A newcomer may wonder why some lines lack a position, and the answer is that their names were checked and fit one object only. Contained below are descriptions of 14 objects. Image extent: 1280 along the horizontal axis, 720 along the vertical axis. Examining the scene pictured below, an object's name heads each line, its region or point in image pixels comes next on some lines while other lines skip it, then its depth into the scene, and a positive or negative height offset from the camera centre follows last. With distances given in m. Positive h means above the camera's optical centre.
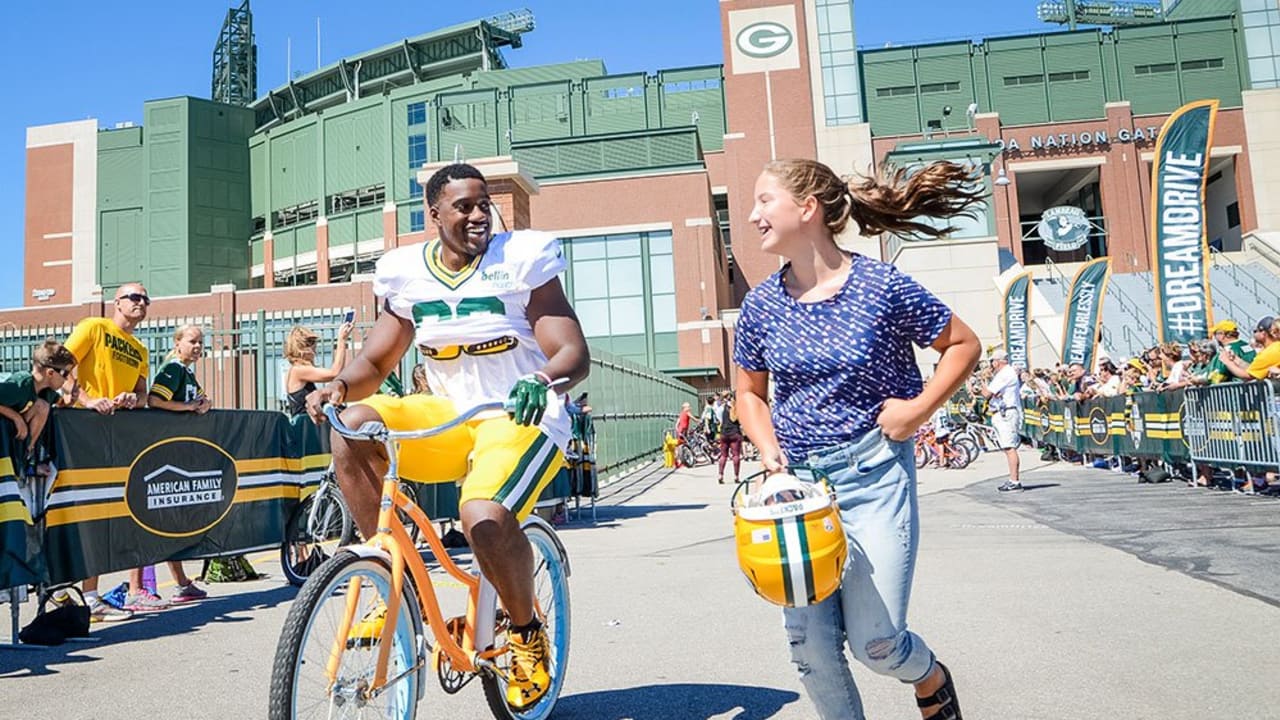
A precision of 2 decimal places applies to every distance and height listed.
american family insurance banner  6.47 -0.24
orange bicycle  2.81 -0.59
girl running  2.86 +0.06
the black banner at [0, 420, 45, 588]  5.80 -0.39
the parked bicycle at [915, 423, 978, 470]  20.71 -0.75
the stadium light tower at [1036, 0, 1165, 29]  74.62 +29.03
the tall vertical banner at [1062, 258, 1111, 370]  24.66 +2.32
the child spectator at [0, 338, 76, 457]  5.93 +0.42
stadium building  45.56 +15.72
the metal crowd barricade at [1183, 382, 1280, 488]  11.27 -0.31
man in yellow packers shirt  6.88 +0.62
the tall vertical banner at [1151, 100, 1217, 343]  15.78 +2.82
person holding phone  7.78 +0.75
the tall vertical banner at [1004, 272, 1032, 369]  32.28 +3.03
